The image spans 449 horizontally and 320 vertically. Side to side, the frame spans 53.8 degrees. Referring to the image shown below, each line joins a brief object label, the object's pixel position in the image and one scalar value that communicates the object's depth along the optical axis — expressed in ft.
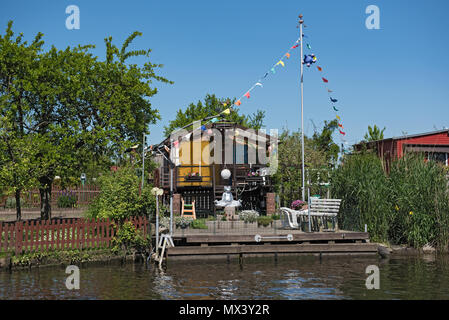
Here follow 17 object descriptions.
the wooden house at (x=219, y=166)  82.28
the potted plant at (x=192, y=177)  79.71
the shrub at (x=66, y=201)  103.60
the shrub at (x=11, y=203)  101.19
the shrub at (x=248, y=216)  64.85
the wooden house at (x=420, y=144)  95.14
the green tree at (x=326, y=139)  126.41
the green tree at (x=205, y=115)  139.33
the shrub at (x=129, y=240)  56.39
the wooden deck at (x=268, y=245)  54.70
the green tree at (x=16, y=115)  61.52
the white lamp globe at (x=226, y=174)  80.84
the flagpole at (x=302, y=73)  64.35
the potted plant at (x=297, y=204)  68.93
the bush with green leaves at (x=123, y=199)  57.82
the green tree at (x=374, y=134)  127.44
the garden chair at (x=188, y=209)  76.94
